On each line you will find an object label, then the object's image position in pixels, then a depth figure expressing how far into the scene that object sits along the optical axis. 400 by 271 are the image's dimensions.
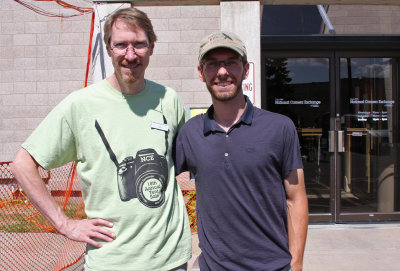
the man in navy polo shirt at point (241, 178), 1.68
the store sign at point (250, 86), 3.95
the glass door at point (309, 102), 5.59
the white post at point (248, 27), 3.94
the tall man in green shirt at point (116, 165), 1.79
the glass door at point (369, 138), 5.61
